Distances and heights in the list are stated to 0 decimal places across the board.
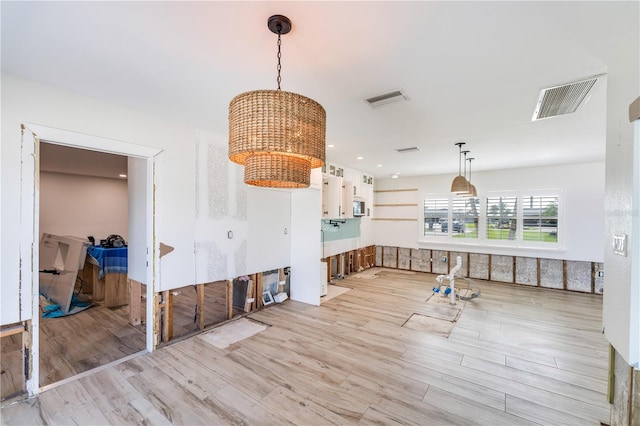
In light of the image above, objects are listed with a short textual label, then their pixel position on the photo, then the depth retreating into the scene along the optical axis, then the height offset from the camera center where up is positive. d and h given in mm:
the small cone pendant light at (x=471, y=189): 4884 +450
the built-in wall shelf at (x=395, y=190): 7632 +658
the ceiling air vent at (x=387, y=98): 2429 +1093
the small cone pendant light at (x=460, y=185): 4504 +471
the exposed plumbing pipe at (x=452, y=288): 4777 -1406
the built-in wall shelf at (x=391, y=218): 7691 -204
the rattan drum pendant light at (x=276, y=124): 1261 +427
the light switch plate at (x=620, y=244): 1578 -189
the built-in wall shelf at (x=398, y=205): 7613 +193
